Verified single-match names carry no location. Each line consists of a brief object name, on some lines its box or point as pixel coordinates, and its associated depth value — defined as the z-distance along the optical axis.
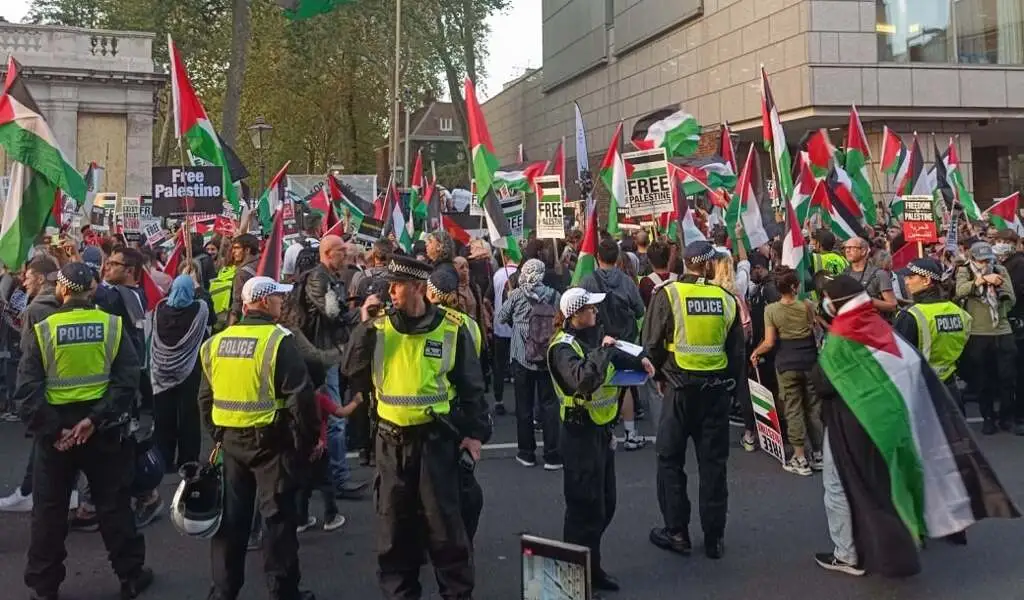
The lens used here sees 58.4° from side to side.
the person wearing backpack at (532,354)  7.87
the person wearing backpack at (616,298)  8.16
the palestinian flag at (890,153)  15.32
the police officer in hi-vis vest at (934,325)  6.71
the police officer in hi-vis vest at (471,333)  5.01
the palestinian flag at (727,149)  14.45
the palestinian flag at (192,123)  9.40
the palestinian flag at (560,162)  12.85
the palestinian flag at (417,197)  15.76
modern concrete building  22.27
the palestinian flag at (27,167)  7.06
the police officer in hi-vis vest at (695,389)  5.87
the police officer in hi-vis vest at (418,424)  4.70
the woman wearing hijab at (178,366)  6.92
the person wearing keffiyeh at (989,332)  9.12
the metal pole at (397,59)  31.59
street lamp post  22.12
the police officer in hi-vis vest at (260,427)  4.78
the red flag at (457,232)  12.25
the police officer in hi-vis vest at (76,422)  5.04
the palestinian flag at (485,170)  9.25
